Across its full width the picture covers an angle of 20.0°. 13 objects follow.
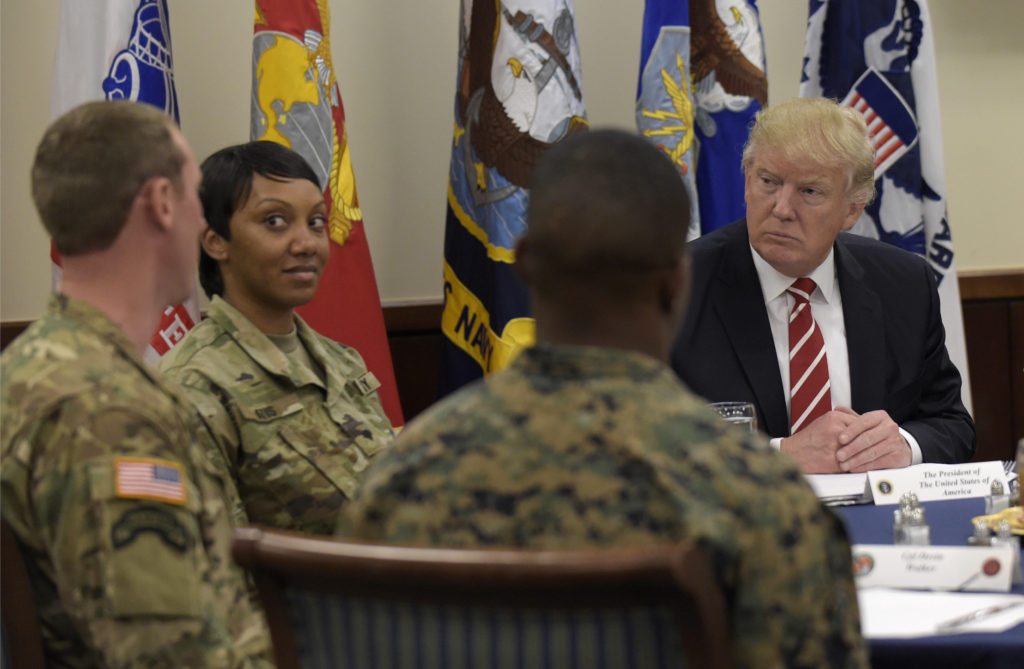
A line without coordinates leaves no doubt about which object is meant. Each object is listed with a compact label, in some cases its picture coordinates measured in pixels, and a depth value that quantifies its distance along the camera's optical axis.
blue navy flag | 6.43
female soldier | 4.24
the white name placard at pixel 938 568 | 3.75
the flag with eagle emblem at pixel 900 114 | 6.88
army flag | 6.08
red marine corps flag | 6.11
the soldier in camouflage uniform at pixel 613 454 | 3.19
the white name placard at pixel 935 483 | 4.33
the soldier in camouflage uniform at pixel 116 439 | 3.52
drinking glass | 4.30
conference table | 3.53
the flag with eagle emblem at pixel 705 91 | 6.64
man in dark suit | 4.97
